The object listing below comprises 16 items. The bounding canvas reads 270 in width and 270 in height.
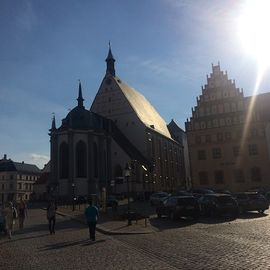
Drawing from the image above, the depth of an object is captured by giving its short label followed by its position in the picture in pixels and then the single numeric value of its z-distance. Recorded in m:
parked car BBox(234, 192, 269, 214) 21.91
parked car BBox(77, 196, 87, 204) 44.65
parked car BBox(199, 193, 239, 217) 20.00
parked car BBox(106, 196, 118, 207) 33.94
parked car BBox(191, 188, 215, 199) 33.45
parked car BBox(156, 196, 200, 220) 18.88
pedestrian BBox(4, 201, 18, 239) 14.53
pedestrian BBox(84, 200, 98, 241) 12.90
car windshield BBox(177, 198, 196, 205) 18.99
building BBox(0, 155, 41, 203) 92.53
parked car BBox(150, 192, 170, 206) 32.09
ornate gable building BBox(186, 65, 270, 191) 42.76
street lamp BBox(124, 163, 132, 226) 20.56
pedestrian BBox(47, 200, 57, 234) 15.47
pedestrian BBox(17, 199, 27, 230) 17.84
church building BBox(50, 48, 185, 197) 50.63
